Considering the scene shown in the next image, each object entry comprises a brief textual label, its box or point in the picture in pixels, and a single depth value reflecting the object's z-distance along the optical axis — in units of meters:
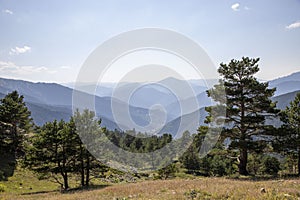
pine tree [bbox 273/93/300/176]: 24.58
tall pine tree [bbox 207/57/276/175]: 24.92
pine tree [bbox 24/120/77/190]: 28.77
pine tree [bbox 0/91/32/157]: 45.67
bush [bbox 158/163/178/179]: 47.17
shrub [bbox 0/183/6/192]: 29.61
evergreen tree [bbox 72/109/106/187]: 29.02
